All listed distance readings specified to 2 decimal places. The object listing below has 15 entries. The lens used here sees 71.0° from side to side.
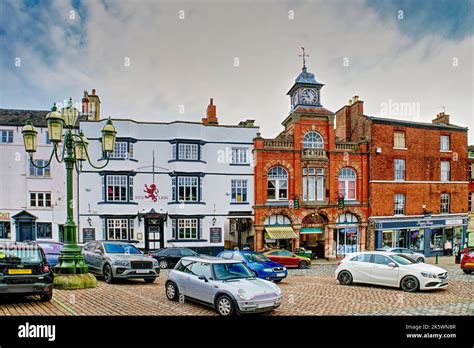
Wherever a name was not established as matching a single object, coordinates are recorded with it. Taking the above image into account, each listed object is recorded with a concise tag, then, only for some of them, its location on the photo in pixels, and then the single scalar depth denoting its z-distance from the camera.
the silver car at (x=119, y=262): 10.75
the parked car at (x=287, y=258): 18.62
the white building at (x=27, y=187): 18.73
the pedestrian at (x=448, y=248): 25.91
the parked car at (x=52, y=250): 12.94
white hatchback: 10.56
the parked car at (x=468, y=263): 15.40
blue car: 12.42
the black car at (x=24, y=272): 6.28
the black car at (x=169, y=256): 18.00
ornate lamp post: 8.58
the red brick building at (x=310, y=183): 23.61
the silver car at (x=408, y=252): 19.47
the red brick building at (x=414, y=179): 25.17
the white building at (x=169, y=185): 21.50
